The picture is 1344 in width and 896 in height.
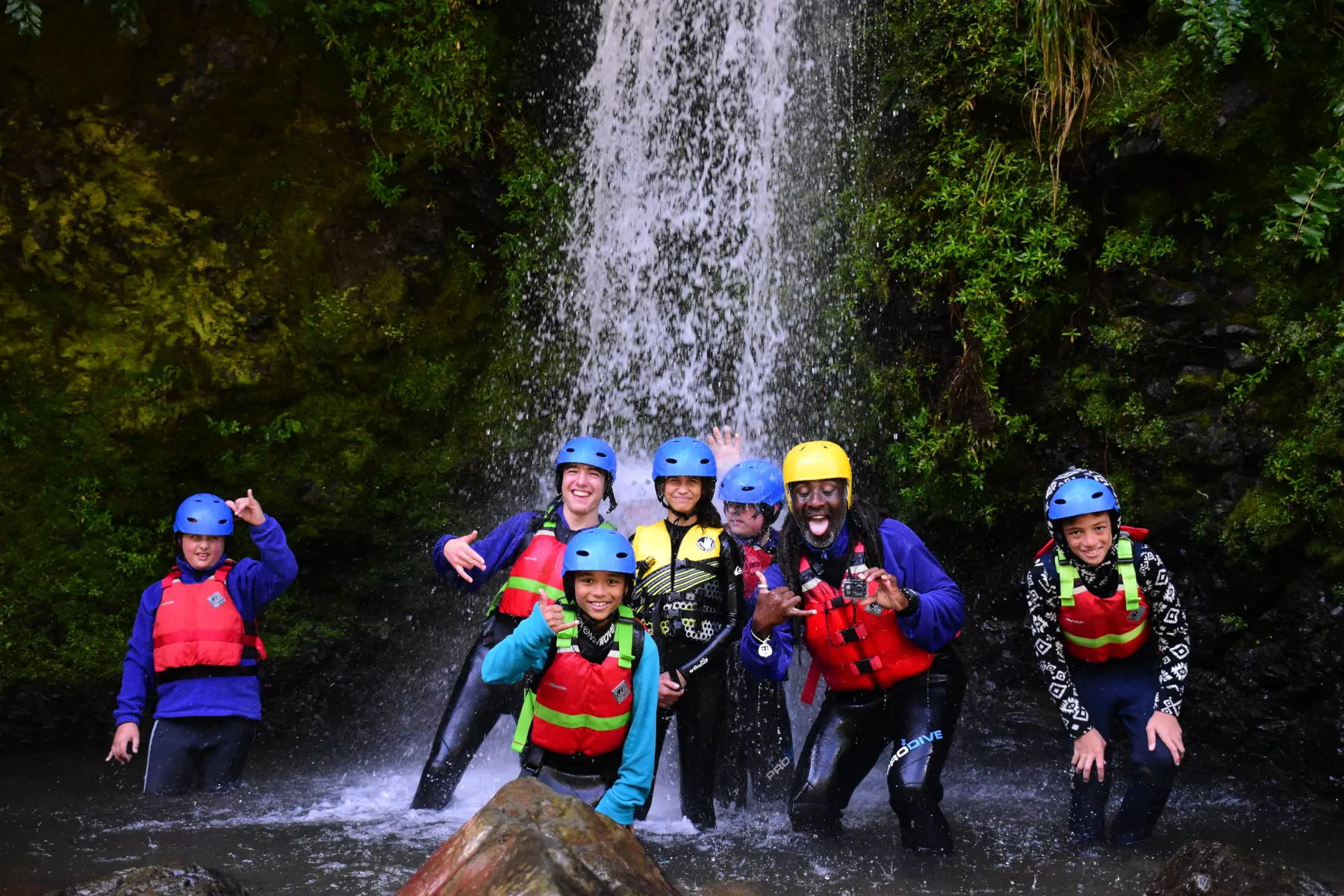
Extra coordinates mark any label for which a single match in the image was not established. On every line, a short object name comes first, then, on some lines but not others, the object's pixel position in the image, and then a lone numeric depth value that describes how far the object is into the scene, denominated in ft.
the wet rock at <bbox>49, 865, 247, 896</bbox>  12.67
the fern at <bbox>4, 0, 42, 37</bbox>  20.18
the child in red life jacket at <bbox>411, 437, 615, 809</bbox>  18.35
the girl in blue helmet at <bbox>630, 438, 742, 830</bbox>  18.04
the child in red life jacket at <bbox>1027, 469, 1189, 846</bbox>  16.57
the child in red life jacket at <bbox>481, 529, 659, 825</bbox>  14.76
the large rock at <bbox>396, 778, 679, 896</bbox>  11.34
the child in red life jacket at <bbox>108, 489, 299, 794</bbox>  19.13
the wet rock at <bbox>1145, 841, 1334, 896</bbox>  12.88
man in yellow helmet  16.66
